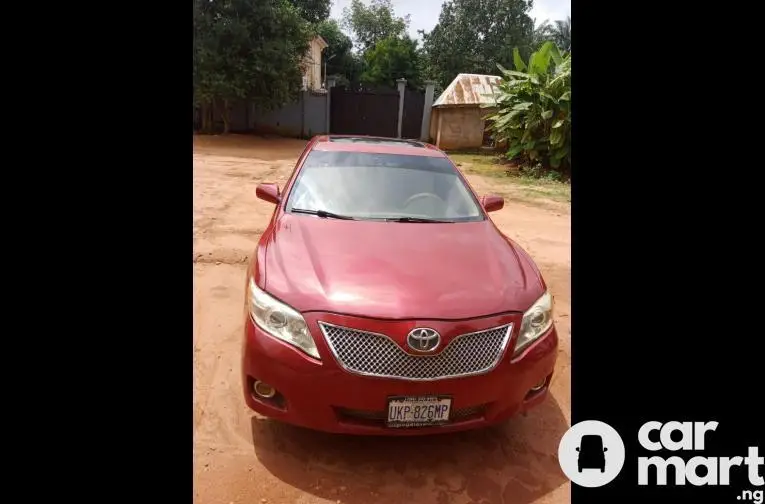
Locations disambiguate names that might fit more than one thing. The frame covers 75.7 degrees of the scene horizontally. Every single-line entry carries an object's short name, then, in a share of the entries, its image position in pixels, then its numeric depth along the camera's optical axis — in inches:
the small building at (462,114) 695.1
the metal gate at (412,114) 739.4
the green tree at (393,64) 1112.0
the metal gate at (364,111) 729.8
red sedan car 83.7
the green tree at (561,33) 1249.8
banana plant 466.6
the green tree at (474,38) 1256.8
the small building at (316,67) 977.9
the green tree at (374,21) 1615.4
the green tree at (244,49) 585.6
